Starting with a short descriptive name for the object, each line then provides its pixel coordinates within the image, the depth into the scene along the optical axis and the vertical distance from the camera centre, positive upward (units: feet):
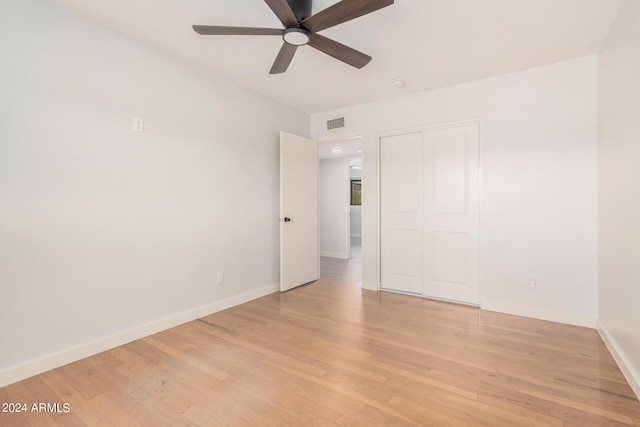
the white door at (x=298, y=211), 12.79 +0.00
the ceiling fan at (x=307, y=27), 5.54 +3.88
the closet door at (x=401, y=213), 12.32 -0.10
